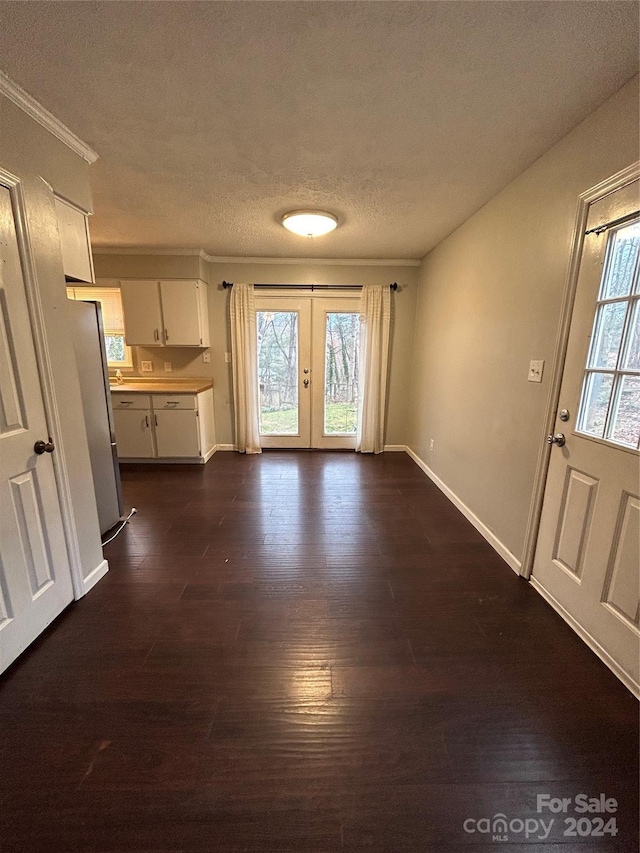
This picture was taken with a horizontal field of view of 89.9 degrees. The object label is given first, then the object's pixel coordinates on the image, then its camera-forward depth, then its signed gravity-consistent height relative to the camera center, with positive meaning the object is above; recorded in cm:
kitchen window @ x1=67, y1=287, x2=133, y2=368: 403 +53
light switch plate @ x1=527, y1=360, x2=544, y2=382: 186 -5
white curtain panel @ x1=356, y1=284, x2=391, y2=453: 408 -1
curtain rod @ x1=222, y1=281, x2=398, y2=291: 409 +94
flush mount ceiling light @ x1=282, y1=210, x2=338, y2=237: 255 +113
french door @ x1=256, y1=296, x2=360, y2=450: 420 -11
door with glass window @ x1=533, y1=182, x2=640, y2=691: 136 -42
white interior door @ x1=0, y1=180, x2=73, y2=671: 137 -55
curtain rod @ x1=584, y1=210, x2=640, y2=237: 135 +61
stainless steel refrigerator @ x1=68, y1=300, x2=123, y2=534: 211 -32
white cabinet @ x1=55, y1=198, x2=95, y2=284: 173 +67
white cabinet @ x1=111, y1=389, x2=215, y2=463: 377 -76
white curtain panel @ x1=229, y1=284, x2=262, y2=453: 405 -7
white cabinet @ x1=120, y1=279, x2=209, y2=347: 380 +58
